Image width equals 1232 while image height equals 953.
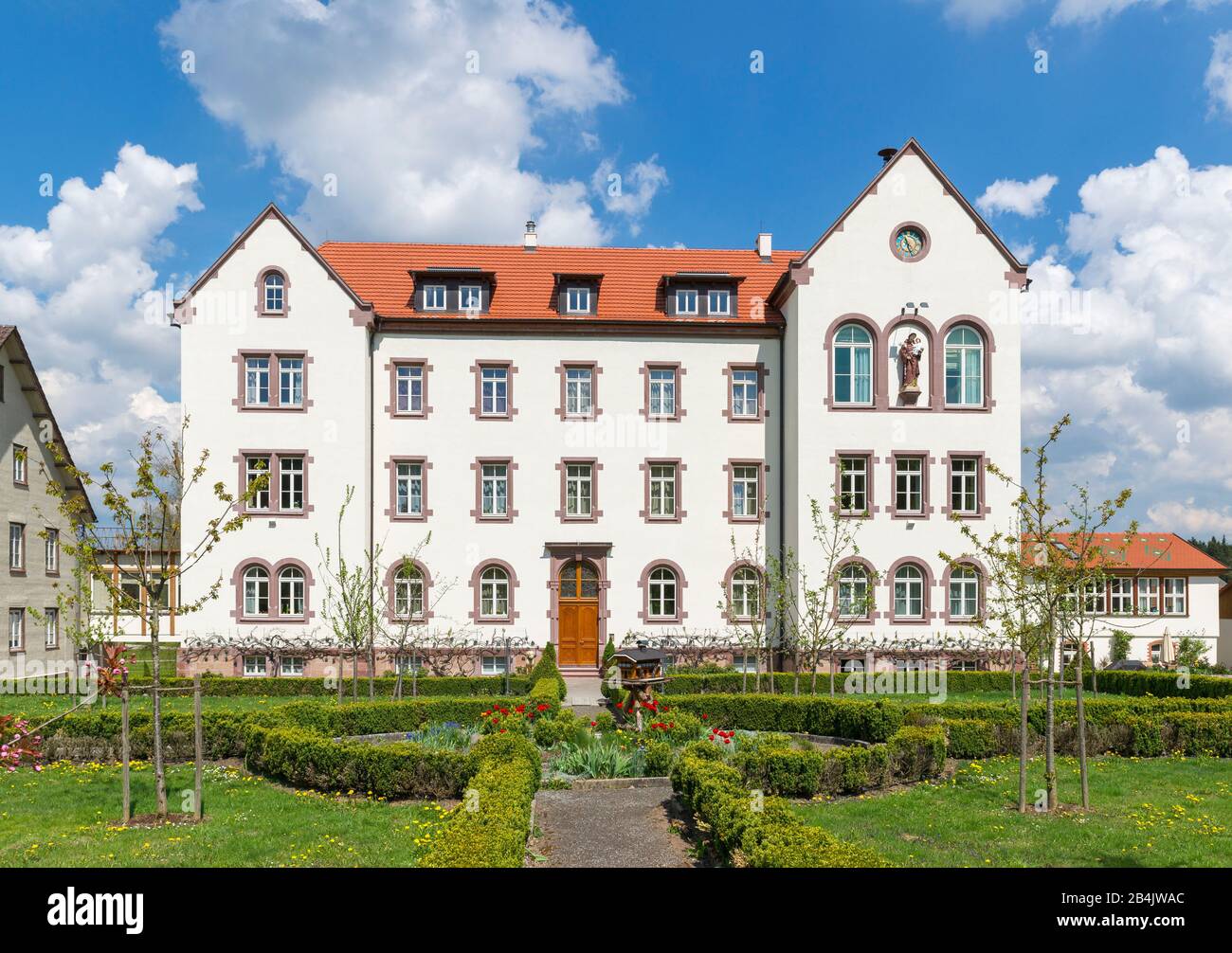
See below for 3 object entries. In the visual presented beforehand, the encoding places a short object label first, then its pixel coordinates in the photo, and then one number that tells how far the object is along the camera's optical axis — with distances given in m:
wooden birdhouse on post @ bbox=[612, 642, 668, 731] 18.16
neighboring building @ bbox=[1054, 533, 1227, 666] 38.66
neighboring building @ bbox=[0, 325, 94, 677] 30.62
